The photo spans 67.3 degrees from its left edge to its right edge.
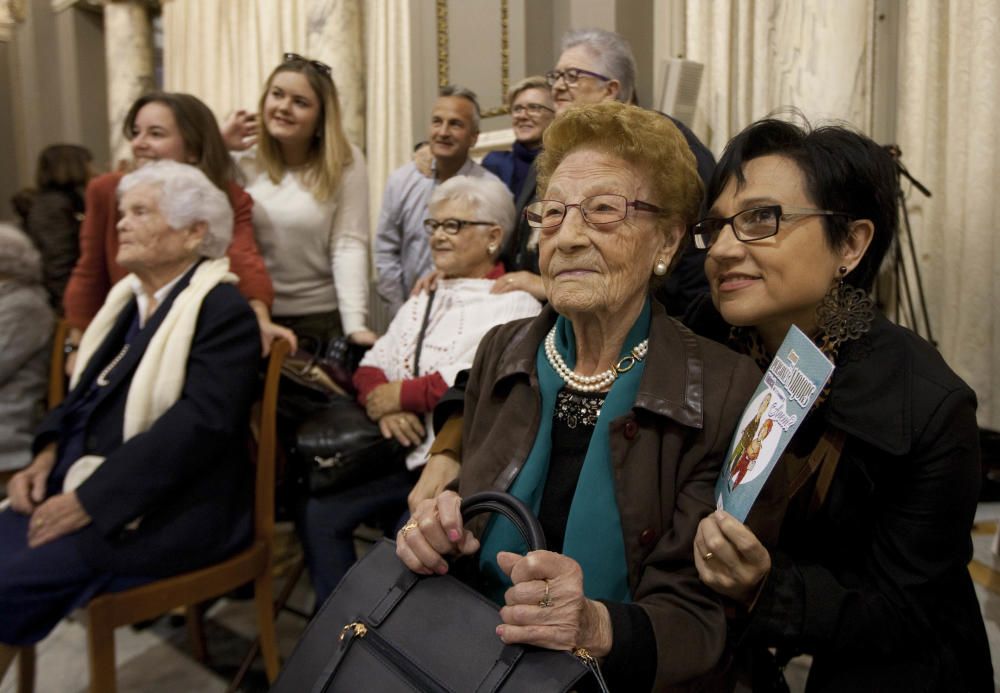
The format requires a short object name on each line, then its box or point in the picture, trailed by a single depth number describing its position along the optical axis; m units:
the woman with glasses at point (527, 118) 3.26
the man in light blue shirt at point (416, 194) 3.30
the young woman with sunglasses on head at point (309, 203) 2.90
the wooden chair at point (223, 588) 1.87
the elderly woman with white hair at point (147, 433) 1.89
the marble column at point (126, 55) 7.07
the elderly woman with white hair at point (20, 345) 2.77
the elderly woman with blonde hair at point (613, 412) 1.19
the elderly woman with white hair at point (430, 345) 2.26
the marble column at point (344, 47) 5.27
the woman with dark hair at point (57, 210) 4.11
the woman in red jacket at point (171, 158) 2.61
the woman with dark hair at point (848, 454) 1.25
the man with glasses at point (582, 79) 2.54
